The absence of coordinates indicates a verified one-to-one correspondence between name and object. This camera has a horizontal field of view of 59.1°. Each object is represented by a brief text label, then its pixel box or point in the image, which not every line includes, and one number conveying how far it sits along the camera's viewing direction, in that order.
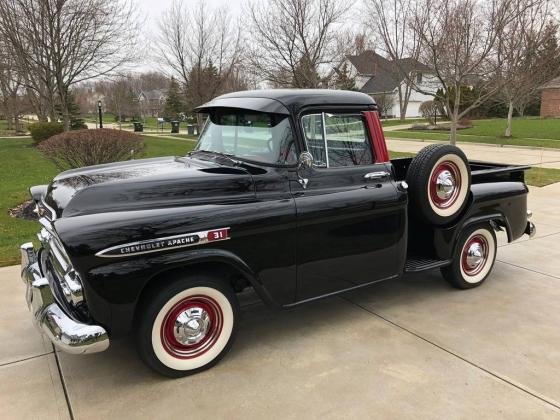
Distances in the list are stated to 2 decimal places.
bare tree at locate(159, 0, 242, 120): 21.86
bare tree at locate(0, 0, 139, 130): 16.80
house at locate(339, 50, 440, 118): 32.62
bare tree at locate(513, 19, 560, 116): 11.59
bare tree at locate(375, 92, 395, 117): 46.59
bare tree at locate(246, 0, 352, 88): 18.44
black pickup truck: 2.96
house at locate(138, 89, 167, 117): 71.97
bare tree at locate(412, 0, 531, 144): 10.84
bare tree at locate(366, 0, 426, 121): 11.96
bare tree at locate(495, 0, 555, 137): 11.07
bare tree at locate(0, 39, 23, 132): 22.71
